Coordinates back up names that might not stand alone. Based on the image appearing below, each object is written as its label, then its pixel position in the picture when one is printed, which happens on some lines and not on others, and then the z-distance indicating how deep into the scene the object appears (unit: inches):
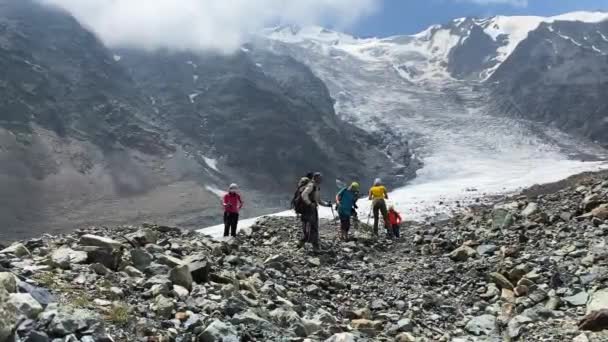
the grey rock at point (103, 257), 352.5
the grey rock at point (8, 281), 238.1
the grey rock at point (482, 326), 365.4
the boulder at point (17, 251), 352.3
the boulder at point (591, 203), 605.2
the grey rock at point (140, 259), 370.4
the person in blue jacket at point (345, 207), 749.3
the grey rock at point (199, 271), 363.9
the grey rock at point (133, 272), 344.7
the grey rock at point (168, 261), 373.4
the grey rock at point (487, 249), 577.9
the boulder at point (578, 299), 373.1
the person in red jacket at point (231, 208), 757.9
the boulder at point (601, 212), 560.1
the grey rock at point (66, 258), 325.7
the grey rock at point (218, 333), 261.6
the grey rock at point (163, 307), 283.7
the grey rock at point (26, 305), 227.0
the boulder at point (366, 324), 361.1
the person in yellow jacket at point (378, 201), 834.2
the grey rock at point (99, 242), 365.1
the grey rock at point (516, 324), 342.3
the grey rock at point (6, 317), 205.0
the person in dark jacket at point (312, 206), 641.6
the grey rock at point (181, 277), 339.0
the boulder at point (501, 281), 445.1
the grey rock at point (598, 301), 346.9
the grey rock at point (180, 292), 313.3
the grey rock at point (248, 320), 291.6
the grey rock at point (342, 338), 288.2
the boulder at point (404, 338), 337.4
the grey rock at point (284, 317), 321.4
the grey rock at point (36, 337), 214.2
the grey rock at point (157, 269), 355.0
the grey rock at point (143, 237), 475.3
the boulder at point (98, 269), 331.9
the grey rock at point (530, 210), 693.9
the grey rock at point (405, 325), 359.9
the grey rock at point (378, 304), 428.5
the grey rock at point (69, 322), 226.2
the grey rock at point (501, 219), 677.3
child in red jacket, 848.9
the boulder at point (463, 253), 587.2
